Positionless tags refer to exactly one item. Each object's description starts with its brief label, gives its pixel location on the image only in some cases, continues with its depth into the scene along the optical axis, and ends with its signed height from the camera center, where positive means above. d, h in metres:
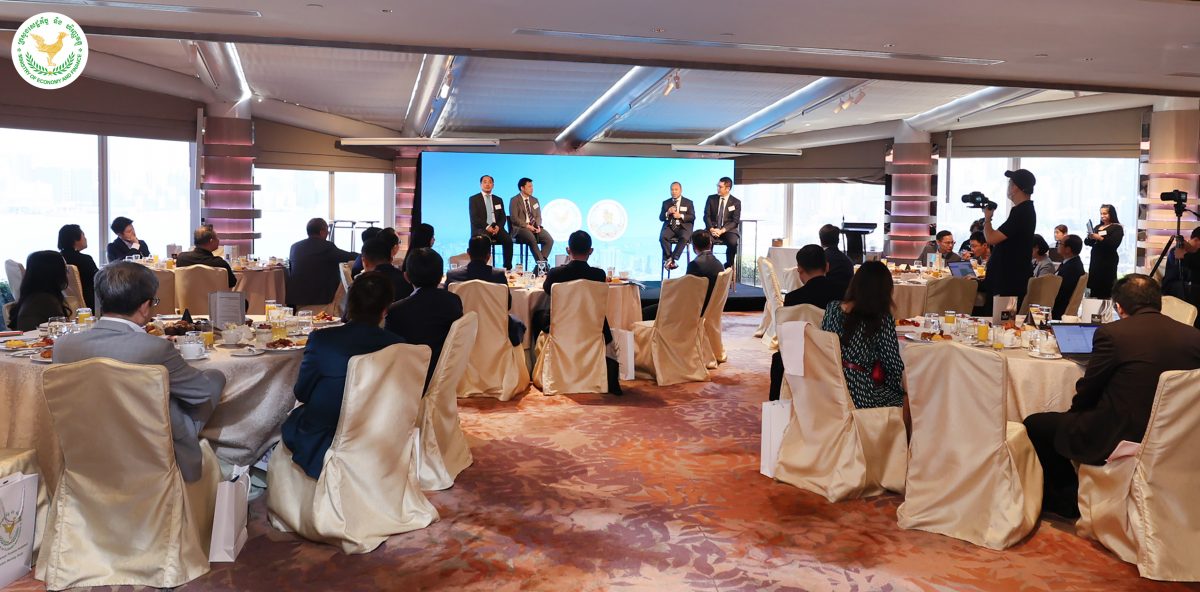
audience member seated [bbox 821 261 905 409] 4.43 -0.39
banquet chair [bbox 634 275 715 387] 7.27 -0.67
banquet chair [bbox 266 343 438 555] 3.71 -0.89
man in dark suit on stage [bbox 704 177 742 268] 13.05 +0.49
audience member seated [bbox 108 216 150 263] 9.20 +0.01
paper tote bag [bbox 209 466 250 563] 3.60 -1.06
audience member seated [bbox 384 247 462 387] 4.96 -0.32
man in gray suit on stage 13.16 +0.34
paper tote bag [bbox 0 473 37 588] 3.33 -1.01
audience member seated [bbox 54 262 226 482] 3.34 -0.37
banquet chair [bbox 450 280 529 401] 6.59 -0.76
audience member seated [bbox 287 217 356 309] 8.98 -0.23
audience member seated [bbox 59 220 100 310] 7.29 -0.12
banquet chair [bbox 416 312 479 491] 4.44 -0.83
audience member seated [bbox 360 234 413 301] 5.76 -0.09
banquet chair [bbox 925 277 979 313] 7.66 -0.29
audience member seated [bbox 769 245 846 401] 5.66 -0.16
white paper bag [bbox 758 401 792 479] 4.87 -0.89
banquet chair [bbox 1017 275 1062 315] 7.55 -0.24
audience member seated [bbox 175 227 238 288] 7.93 -0.09
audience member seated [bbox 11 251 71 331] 5.42 -0.30
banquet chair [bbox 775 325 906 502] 4.44 -0.84
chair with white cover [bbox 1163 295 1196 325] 5.38 -0.27
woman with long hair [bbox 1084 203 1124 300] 8.47 -0.02
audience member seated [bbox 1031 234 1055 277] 8.34 +0.01
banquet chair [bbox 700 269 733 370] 7.72 -0.63
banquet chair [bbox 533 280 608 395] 6.73 -0.68
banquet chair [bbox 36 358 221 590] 3.20 -0.88
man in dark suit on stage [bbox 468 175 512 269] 13.03 +0.43
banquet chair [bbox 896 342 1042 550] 3.87 -0.82
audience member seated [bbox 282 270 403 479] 3.76 -0.49
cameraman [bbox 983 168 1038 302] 6.47 +0.11
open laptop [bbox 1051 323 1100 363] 4.45 -0.37
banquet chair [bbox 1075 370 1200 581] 3.49 -0.85
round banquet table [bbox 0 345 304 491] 3.83 -0.71
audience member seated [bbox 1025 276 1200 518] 3.67 -0.42
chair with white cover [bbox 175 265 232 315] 7.66 -0.35
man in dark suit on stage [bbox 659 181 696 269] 13.78 +0.42
